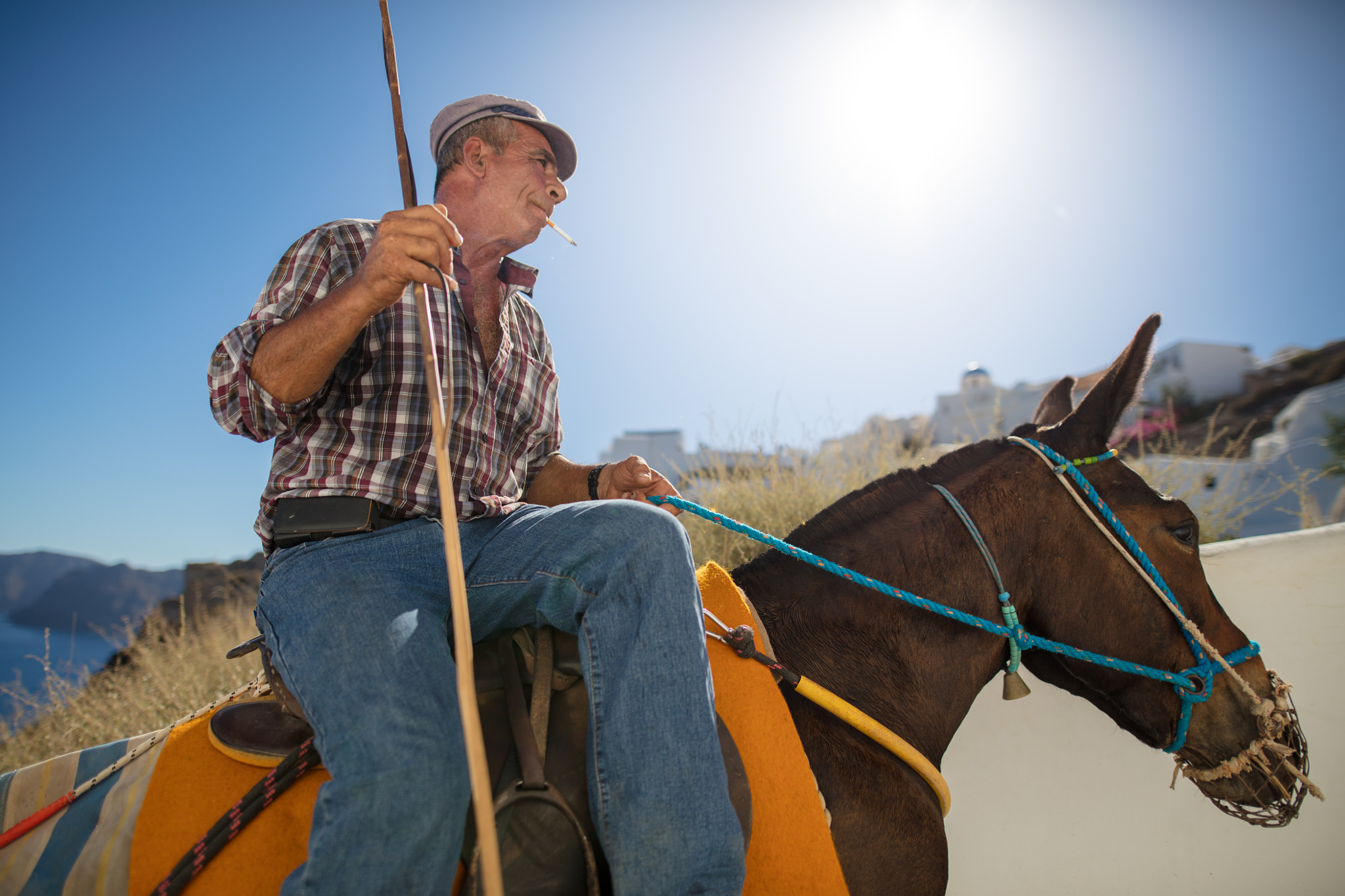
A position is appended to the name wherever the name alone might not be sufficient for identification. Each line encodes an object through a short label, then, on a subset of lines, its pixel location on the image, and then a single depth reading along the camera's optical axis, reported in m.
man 0.96
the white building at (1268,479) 4.85
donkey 1.58
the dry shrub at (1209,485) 4.73
